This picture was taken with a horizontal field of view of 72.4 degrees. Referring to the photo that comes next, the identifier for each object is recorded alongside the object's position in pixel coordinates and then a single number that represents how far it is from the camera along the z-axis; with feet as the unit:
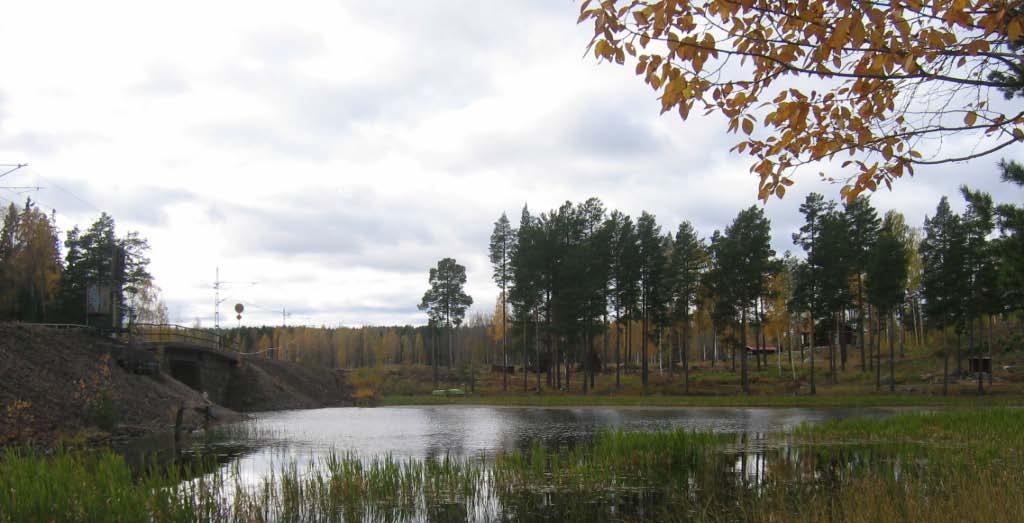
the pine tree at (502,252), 256.32
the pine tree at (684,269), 222.07
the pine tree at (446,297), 295.07
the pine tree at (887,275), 189.88
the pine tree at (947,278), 182.09
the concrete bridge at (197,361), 162.30
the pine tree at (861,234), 207.82
